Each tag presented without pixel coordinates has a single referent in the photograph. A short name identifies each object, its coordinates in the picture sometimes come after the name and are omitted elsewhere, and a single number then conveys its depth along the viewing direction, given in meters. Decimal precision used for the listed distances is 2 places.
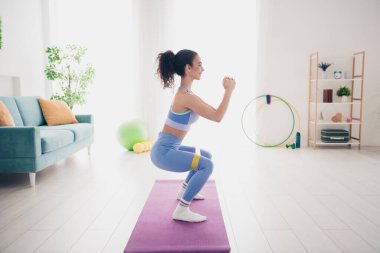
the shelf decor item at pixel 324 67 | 4.59
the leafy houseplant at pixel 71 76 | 4.47
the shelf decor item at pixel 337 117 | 4.62
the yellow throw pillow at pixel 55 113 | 3.86
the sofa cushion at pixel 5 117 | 2.82
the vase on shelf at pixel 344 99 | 4.58
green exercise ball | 4.32
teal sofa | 2.65
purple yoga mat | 1.55
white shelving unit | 4.74
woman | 1.84
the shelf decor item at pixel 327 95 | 4.56
